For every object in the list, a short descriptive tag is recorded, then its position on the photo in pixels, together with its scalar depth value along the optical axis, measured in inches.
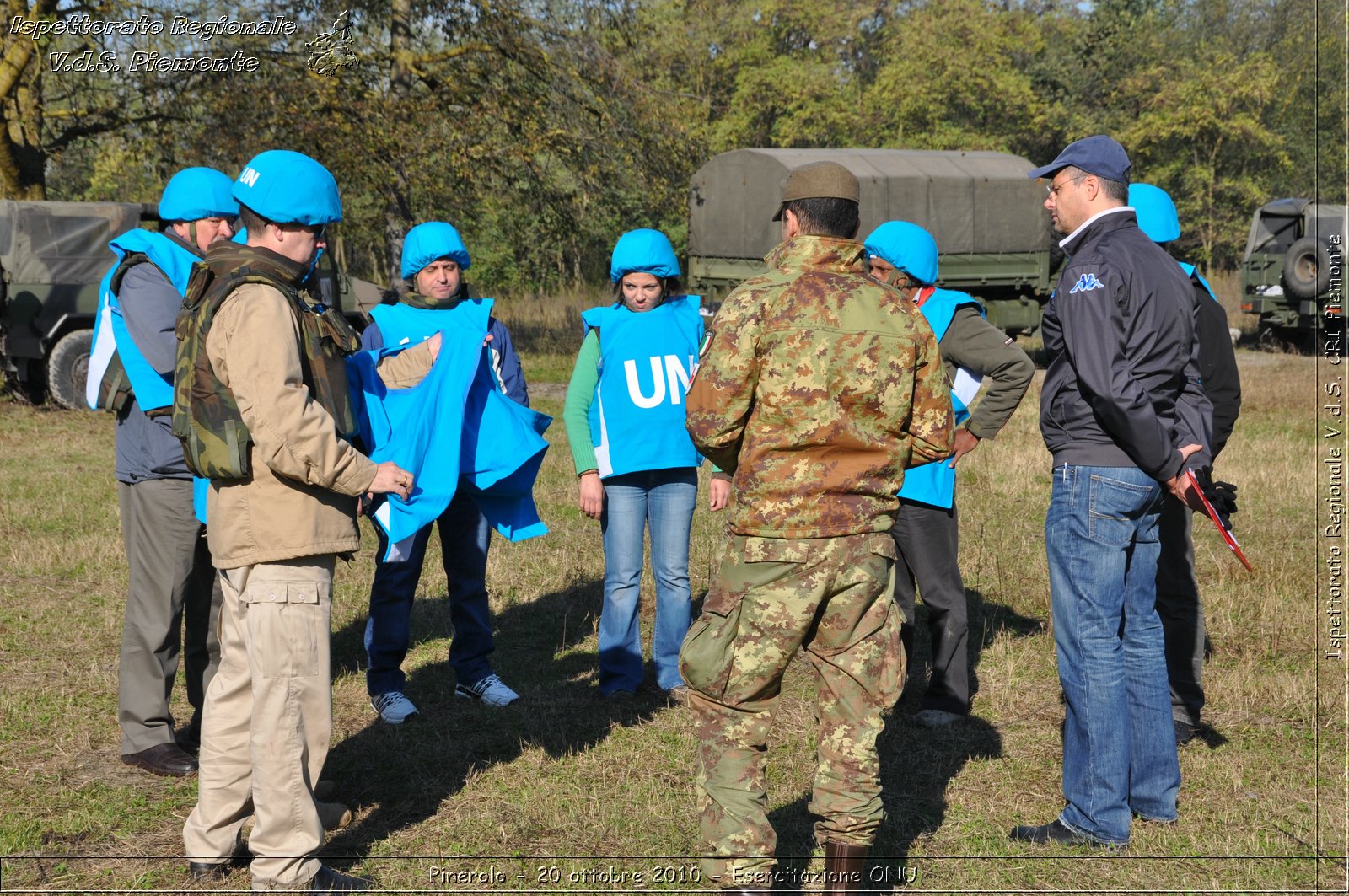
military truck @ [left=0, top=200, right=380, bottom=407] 586.2
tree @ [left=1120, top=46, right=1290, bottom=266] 1400.1
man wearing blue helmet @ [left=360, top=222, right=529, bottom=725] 209.2
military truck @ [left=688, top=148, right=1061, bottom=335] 830.5
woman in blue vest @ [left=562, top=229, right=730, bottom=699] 219.0
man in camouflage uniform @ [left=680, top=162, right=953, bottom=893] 132.8
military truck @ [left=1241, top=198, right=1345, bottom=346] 834.8
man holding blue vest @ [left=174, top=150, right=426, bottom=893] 136.2
